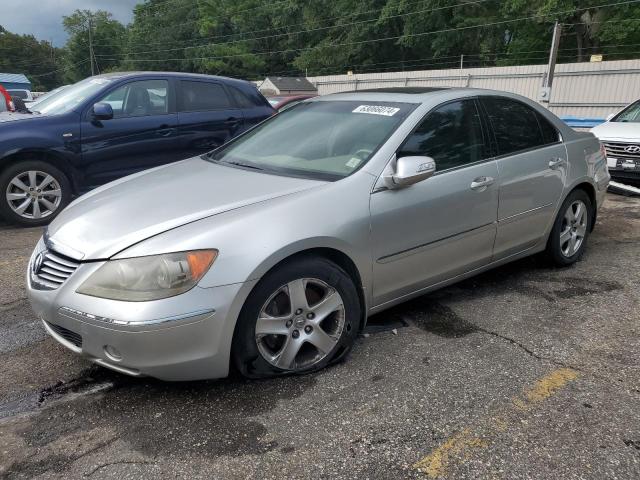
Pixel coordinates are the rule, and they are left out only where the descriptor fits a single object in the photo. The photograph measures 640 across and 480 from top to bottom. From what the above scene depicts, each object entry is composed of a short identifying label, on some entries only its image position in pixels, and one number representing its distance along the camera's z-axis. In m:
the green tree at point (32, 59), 87.00
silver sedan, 2.54
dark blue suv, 5.94
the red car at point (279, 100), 11.54
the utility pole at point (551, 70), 17.70
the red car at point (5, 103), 7.66
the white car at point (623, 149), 8.27
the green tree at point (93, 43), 81.38
